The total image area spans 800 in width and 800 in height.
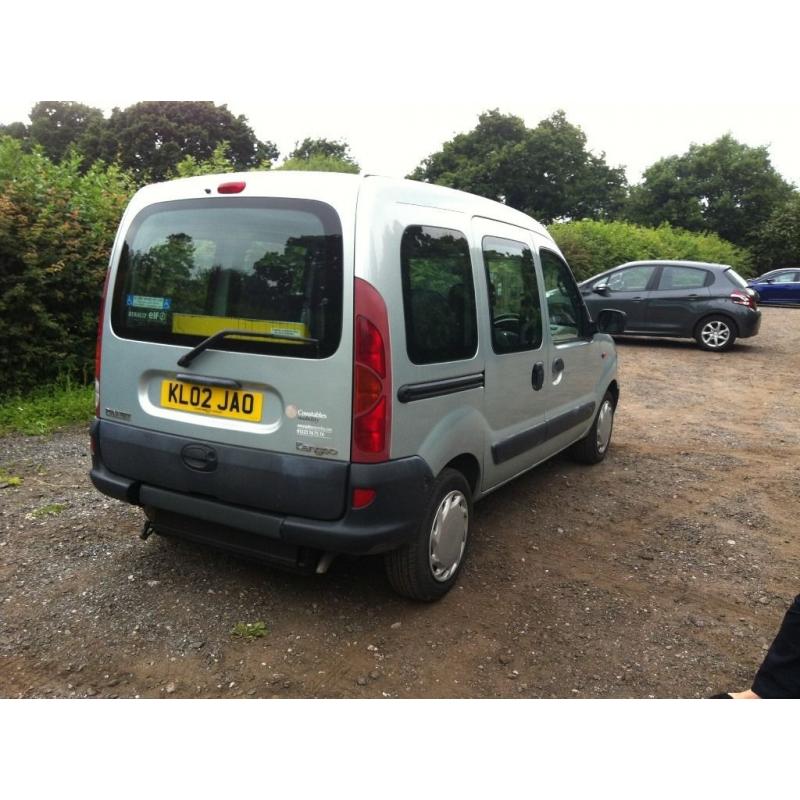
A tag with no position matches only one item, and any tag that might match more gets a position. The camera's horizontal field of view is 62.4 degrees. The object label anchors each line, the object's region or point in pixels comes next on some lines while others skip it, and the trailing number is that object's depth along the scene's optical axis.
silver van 2.62
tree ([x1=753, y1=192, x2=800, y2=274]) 34.97
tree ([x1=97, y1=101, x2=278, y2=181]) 35.28
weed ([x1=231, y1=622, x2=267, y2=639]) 2.87
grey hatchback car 11.85
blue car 21.94
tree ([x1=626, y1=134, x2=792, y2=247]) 39.66
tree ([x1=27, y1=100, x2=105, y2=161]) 41.41
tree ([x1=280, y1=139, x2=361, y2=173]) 38.27
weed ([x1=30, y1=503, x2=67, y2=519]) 4.00
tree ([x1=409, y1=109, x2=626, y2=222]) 41.56
